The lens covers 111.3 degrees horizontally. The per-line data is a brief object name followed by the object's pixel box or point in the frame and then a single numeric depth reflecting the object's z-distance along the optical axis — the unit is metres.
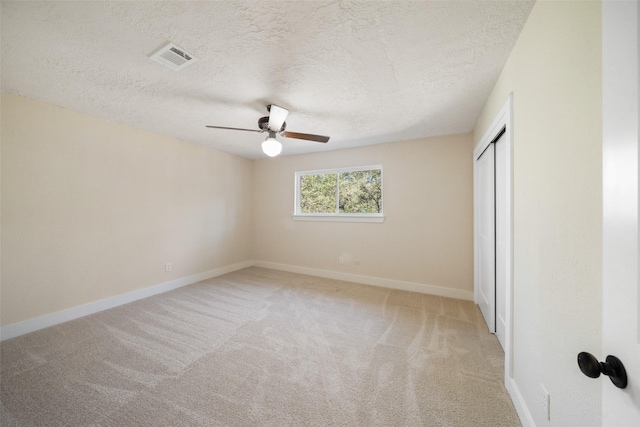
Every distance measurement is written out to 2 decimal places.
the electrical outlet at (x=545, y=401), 1.08
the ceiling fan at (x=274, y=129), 2.29
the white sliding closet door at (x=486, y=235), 2.25
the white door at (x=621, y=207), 0.43
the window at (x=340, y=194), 3.82
